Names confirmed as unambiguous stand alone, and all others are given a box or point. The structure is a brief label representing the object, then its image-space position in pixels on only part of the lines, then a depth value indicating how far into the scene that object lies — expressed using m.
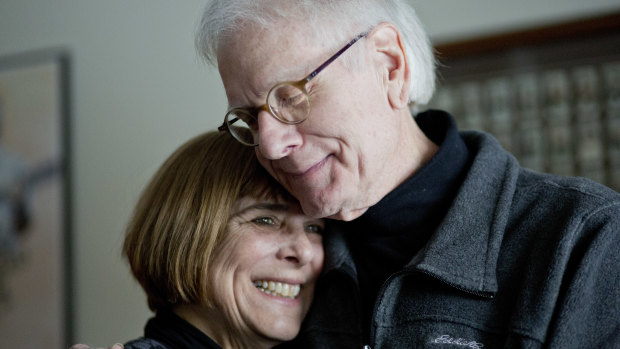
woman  1.33
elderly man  0.99
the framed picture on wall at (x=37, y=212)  2.92
